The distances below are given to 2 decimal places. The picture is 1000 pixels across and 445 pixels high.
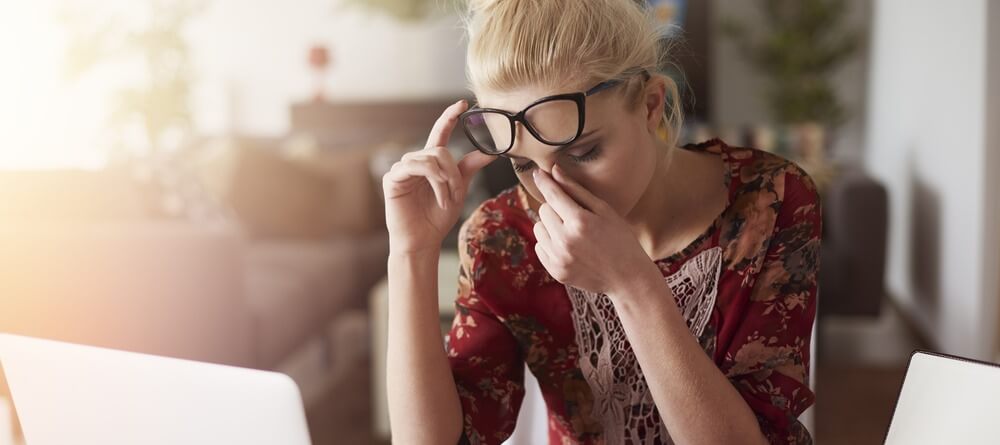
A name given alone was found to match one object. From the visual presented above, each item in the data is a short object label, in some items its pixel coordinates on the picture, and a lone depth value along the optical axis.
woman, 0.98
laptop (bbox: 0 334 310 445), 0.72
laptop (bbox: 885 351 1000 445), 0.66
